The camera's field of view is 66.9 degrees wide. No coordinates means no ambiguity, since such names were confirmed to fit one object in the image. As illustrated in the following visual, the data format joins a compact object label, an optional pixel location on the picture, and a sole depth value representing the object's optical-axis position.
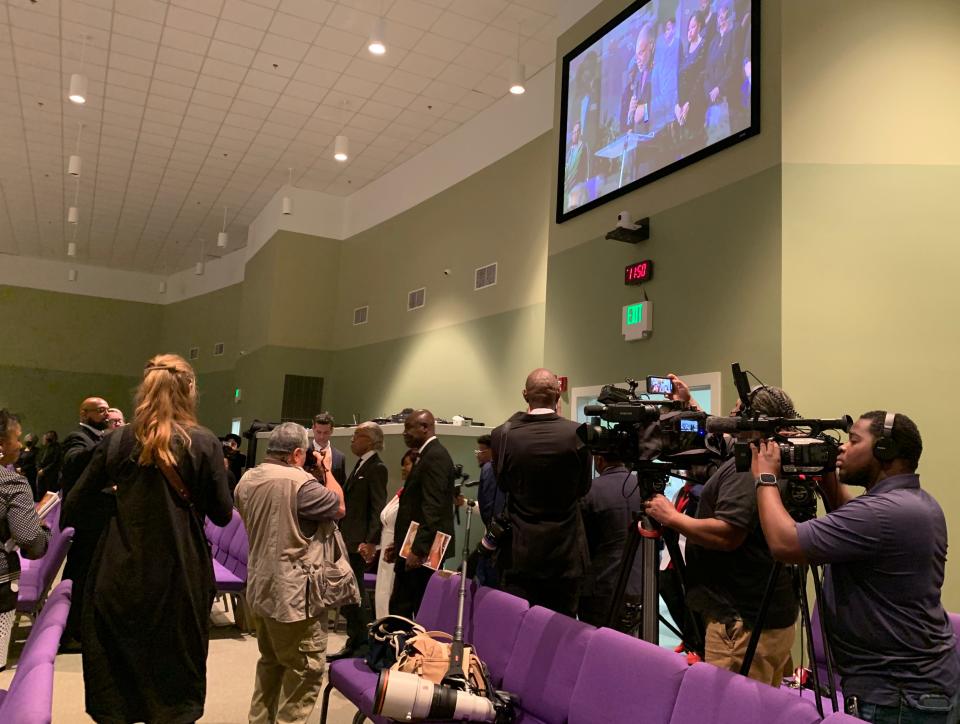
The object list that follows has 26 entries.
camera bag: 2.54
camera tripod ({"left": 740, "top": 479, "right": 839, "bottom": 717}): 2.05
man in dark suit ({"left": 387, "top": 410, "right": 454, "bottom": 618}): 3.96
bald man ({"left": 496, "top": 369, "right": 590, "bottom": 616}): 3.00
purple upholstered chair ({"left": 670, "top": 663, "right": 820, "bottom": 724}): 1.80
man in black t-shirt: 2.33
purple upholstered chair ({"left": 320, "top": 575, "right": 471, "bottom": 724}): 2.91
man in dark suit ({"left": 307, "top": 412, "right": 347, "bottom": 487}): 6.12
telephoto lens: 2.32
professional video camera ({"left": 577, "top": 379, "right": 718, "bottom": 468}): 2.31
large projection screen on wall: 4.62
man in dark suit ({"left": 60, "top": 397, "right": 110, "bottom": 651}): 3.45
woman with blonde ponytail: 2.31
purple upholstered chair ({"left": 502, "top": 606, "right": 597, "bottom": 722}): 2.57
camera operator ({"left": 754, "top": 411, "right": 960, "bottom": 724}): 1.88
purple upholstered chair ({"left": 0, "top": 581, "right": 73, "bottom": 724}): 1.40
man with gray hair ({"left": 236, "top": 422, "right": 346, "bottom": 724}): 3.01
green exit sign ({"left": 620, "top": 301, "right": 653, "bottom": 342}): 4.99
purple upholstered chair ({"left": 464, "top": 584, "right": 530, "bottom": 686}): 2.93
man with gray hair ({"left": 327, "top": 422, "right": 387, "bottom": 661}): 5.03
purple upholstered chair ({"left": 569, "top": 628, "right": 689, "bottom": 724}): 2.15
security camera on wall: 5.11
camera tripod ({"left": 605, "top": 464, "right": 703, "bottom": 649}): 2.38
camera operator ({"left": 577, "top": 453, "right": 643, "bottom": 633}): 3.47
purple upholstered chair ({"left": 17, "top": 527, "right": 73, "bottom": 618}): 4.47
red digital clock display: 5.05
